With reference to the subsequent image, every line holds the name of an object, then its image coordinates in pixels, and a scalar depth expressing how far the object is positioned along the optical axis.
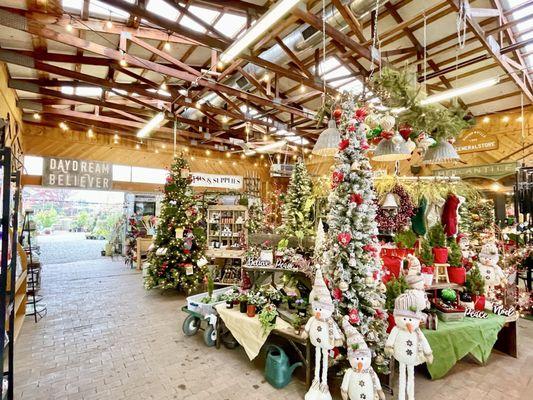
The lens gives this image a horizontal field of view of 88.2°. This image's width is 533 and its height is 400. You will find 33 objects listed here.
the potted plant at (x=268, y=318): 3.13
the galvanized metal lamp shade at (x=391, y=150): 3.30
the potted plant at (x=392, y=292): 3.20
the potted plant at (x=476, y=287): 3.70
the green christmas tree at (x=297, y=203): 7.83
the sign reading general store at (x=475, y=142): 8.95
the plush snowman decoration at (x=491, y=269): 3.85
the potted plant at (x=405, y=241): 3.63
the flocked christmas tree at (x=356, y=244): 2.80
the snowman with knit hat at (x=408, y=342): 2.47
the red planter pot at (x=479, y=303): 3.69
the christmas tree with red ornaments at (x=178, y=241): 6.05
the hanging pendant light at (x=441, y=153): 3.58
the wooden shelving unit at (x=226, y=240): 6.79
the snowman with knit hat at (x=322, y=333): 2.57
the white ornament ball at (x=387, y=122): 3.25
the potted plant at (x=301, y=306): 3.16
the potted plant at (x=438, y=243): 3.62
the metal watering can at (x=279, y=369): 2.91
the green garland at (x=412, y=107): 3.52
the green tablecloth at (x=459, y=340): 3.05
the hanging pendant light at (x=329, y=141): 3.31
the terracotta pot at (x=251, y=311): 3.43
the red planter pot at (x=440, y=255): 3.61
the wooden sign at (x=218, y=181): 11.09
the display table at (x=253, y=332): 2.88
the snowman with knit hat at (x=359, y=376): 2.41
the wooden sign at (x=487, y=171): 8.08
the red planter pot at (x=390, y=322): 3.19
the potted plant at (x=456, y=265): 3.64
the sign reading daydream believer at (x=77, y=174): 8.91
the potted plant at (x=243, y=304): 3.56
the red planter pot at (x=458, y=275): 3.64
